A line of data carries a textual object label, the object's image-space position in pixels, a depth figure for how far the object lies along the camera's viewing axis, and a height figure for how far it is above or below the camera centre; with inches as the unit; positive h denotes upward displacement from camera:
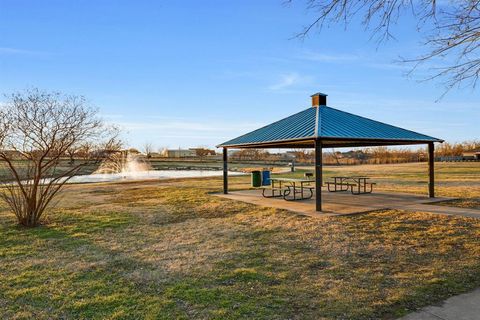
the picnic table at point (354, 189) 540.6 -53.8
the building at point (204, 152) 3181.6 +66.8
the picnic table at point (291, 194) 483.8 -55.0
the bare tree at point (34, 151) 320.5 +9.5
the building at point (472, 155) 2362.5 +12.5
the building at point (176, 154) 3411.9 +54.4
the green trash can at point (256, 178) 597.6 -34.4
